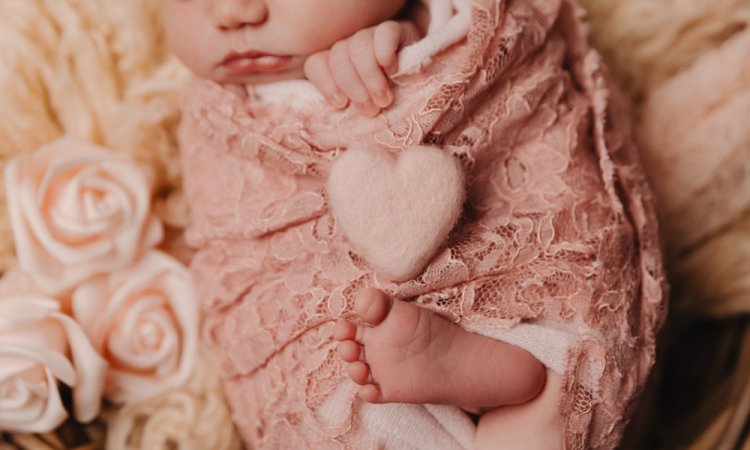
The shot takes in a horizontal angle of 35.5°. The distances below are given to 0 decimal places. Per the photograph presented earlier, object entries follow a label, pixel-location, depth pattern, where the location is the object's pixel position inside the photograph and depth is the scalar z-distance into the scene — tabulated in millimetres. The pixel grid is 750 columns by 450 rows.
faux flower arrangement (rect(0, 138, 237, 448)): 457
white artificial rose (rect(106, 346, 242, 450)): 468
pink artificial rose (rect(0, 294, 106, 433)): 446
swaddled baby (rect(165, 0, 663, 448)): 402
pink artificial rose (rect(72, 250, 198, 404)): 480
